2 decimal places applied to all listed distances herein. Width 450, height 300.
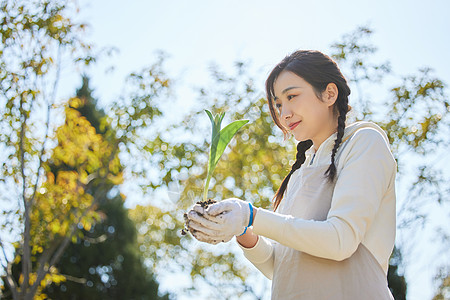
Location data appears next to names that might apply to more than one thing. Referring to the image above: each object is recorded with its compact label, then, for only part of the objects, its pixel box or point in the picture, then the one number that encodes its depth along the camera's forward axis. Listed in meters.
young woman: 1.31
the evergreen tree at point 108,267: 10.22
